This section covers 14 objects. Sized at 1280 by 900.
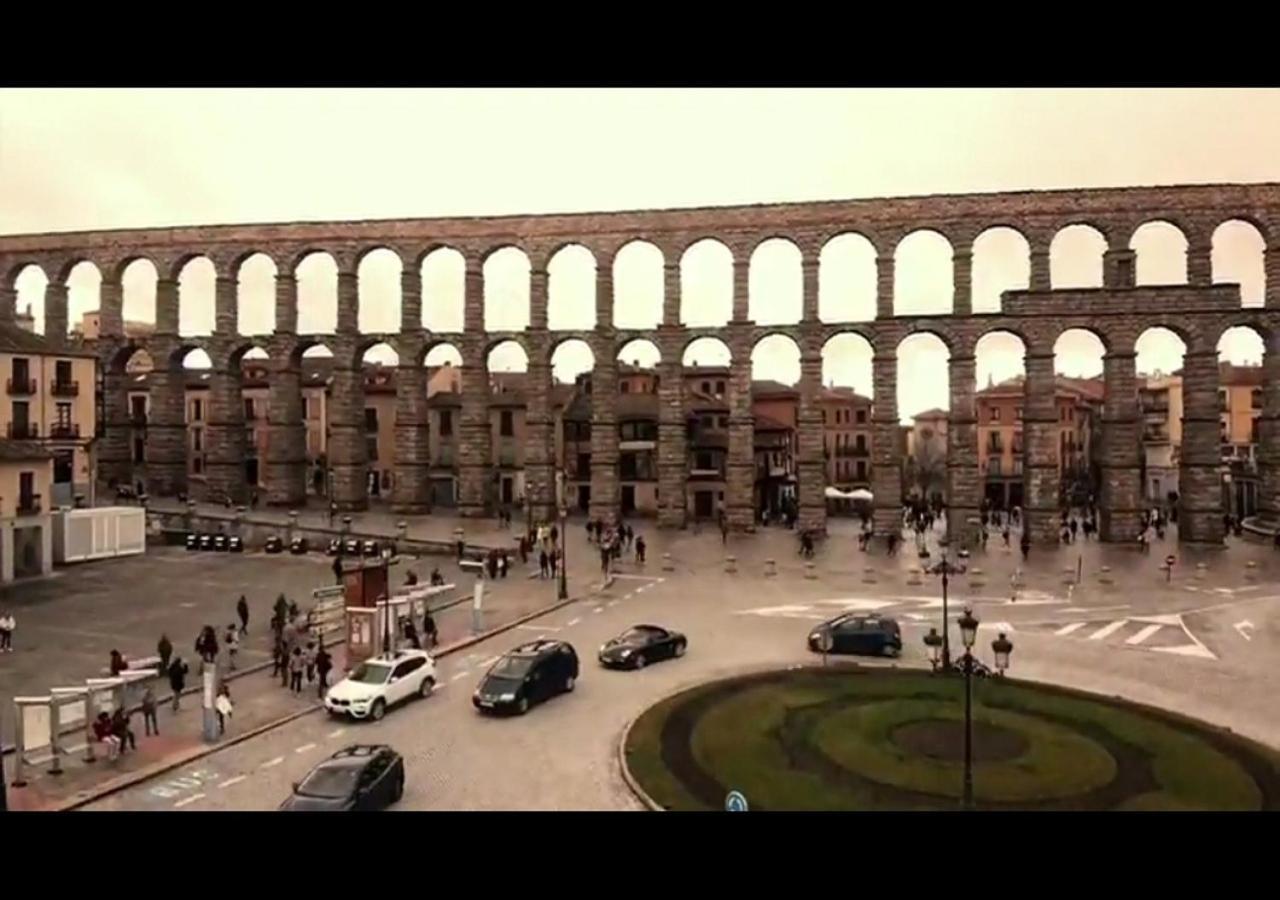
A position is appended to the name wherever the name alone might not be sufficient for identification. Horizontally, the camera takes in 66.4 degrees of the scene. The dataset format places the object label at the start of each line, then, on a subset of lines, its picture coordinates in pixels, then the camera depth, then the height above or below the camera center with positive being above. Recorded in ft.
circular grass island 57.36 -20.18
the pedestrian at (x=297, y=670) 82.12 -18.35
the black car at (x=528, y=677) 75.56 -18.03
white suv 74.13 -18.14
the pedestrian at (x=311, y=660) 84.64 -18.33
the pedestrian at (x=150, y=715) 70.90 -18.86
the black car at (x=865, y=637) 94.17 -18.18
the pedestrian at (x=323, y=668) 81.16 -17.82
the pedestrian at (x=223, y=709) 70.97 -18.43
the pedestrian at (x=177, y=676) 76.74 -17.28
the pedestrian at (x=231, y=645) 90.17 -17.98
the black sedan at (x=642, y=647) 90.02 -18.48
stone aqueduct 185.88 +24.32
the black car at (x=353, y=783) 53.72 -18.65
